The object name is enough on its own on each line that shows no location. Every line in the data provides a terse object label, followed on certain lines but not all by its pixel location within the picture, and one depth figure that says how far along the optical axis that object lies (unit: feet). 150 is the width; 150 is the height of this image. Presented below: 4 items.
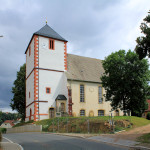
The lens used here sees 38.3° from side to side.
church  111.75
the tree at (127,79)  94.68
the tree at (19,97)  149.44
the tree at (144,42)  47.55
